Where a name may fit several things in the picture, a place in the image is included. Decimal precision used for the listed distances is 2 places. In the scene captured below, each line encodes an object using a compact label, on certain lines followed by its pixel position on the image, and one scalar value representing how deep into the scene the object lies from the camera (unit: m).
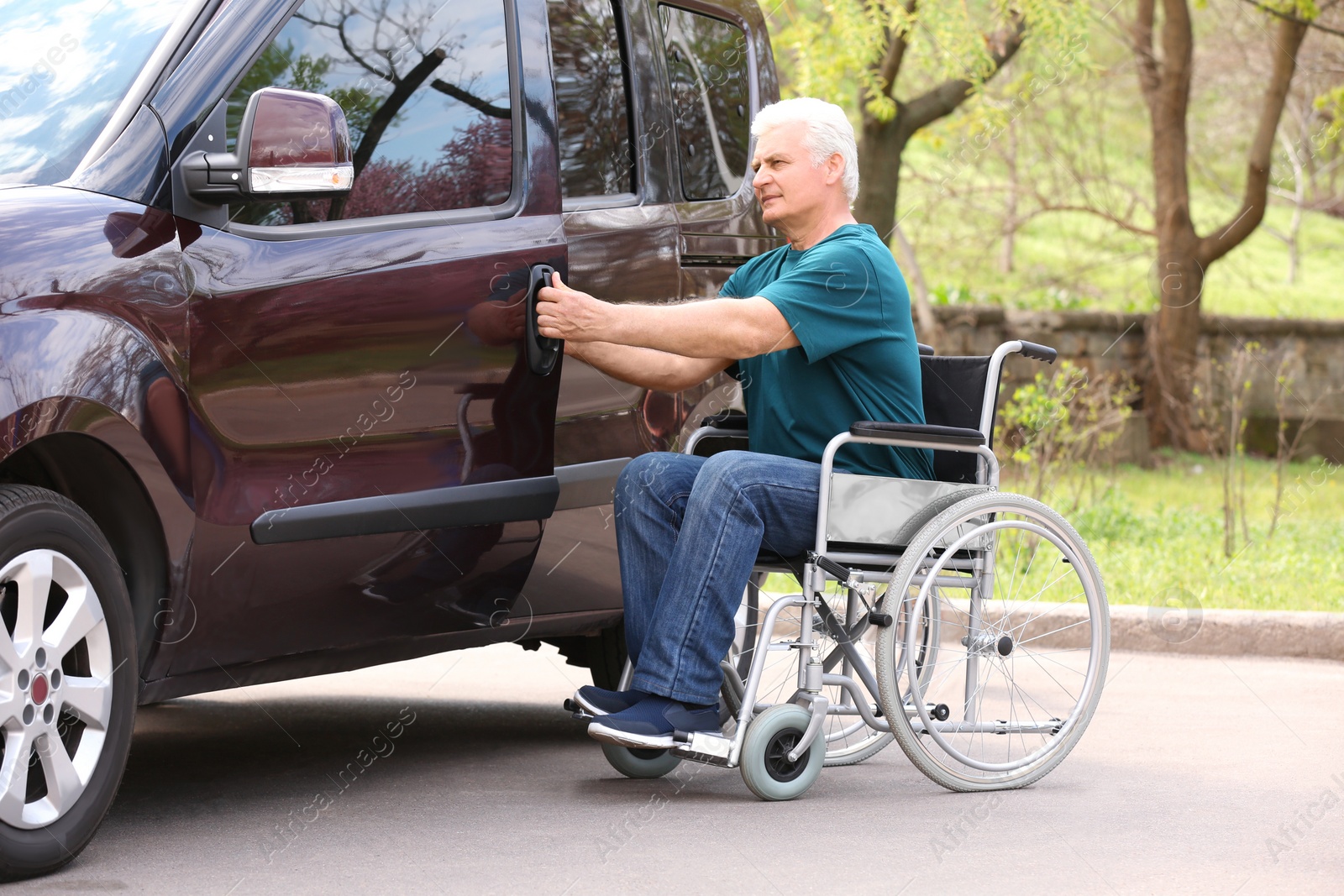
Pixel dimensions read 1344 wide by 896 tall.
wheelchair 8.08
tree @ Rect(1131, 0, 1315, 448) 31.39
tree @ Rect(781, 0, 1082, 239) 23.81
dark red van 6.43
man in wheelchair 7.99
